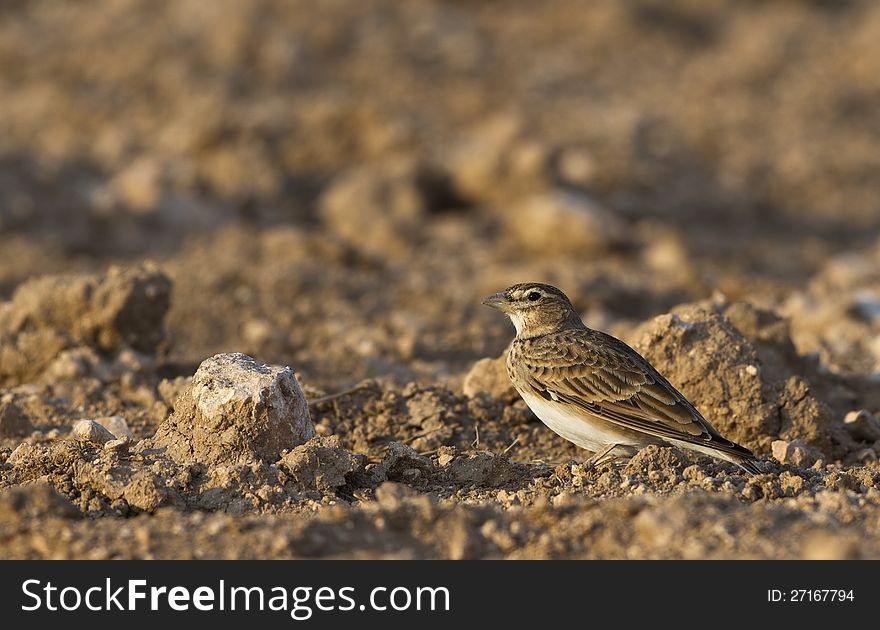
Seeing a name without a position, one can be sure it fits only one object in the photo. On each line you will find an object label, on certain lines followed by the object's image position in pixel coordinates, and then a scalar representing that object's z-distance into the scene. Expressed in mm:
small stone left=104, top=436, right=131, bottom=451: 11953
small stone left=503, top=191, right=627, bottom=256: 25000
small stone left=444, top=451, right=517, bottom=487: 12219
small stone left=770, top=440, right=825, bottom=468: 12812
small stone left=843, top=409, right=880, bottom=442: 14094
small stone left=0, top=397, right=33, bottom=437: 13617
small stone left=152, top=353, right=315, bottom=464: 11805
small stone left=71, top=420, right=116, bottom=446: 12508
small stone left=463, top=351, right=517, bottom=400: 14618
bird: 12242
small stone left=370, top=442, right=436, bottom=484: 12289
